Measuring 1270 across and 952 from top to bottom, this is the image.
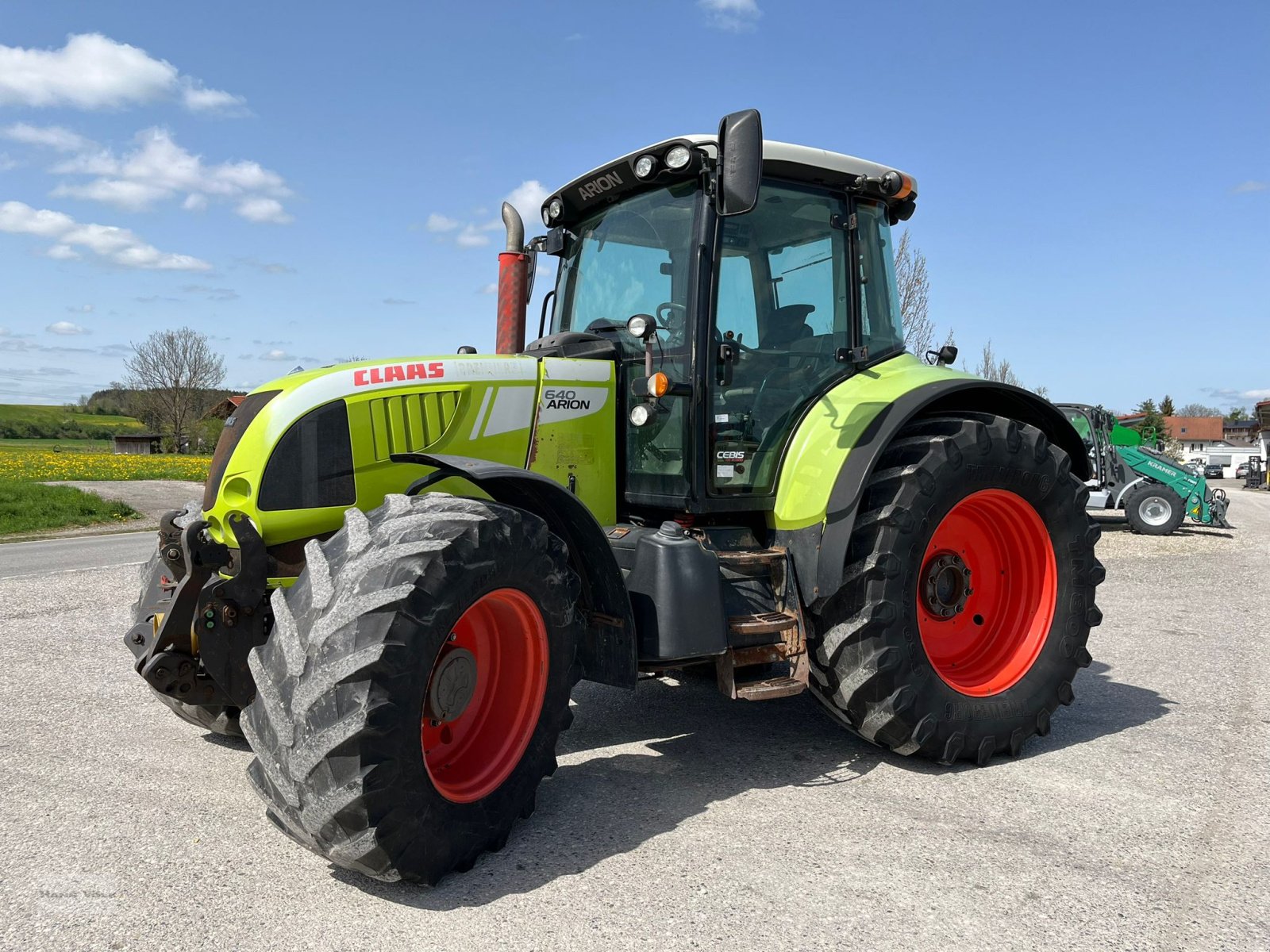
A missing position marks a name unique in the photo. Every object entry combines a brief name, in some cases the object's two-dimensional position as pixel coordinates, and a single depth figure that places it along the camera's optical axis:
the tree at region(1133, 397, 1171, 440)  21.56
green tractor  2.82
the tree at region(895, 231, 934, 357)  17.55
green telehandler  16.34
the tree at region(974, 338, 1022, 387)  25.56
